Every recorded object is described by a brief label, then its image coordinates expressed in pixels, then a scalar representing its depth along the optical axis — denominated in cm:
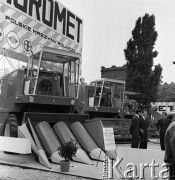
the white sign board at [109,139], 989
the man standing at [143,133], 1137
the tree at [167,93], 6119
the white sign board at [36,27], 1331
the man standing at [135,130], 1091
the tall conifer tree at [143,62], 2733
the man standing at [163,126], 1159
